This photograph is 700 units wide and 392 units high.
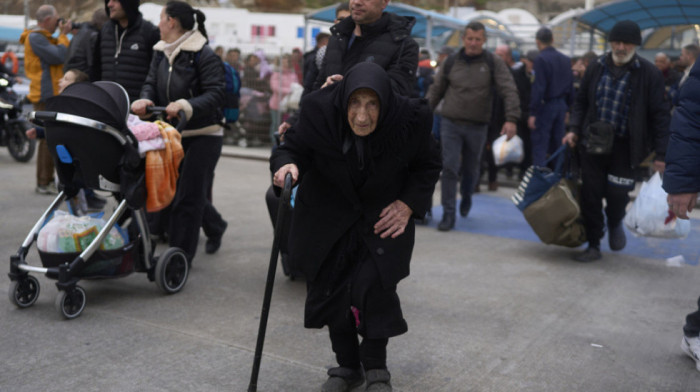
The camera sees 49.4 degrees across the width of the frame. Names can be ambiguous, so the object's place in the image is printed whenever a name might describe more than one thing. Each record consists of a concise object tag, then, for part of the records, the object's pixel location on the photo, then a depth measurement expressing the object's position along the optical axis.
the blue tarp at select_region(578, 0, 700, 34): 12.94
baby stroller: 4.42
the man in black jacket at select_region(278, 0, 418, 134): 4.51
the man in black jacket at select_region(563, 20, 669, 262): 6.07
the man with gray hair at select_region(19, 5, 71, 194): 8.55
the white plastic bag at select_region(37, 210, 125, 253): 4.59
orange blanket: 4.72
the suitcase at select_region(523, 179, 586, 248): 6.36
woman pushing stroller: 5.39
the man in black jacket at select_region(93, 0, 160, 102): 5.73
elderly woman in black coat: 3.21
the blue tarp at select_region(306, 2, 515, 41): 13.45
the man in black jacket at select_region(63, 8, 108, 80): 5.91
